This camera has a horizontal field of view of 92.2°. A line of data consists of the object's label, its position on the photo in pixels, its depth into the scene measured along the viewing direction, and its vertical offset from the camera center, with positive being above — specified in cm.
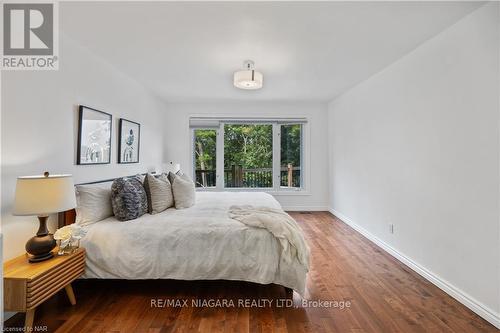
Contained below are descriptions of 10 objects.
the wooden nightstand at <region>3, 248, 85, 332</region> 150 -76
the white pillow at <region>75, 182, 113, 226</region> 219 -35
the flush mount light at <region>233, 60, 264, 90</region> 287 +109
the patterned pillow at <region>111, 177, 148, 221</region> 230 -32
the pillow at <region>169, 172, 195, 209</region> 280 -30
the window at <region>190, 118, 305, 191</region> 544 +27
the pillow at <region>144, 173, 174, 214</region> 259 -30
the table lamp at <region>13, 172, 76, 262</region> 165 -24
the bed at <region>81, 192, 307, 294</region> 205 -76
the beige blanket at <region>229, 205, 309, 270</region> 201 -54
